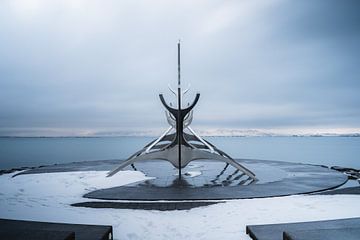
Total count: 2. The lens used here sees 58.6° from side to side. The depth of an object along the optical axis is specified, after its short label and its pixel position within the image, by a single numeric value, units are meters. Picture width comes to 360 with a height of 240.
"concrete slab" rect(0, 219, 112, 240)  6.75
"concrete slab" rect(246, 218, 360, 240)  7.49
